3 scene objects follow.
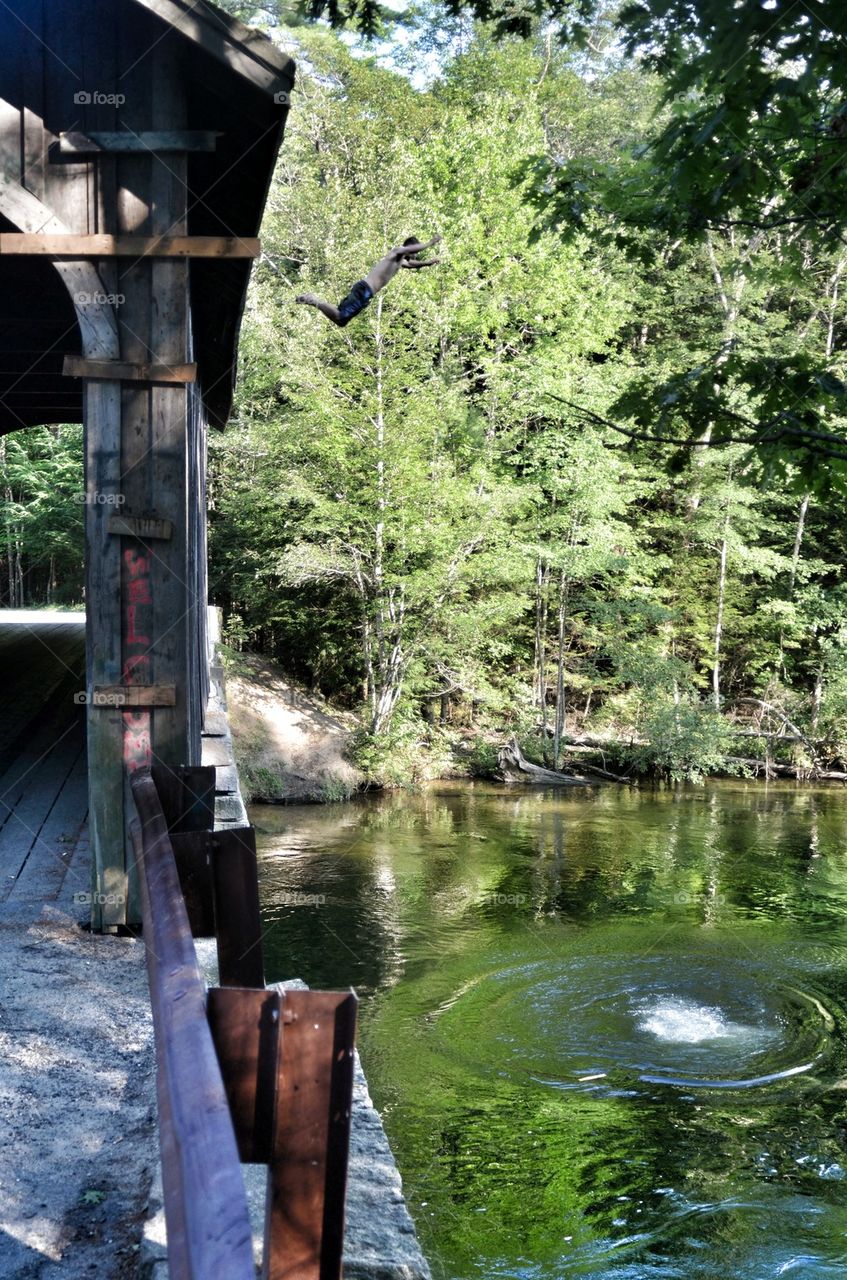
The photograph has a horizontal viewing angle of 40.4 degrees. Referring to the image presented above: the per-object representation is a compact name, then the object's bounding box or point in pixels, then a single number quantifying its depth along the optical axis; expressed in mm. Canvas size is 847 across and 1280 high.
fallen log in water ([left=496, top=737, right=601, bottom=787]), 20328
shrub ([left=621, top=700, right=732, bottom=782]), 20422
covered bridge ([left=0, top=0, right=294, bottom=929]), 4871
